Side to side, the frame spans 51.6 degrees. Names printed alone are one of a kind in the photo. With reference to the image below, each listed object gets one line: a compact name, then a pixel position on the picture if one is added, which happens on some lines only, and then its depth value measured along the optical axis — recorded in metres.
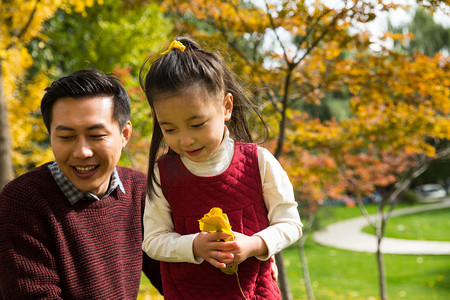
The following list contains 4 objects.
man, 1.77
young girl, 1.44
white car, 23.55
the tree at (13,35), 4.07
